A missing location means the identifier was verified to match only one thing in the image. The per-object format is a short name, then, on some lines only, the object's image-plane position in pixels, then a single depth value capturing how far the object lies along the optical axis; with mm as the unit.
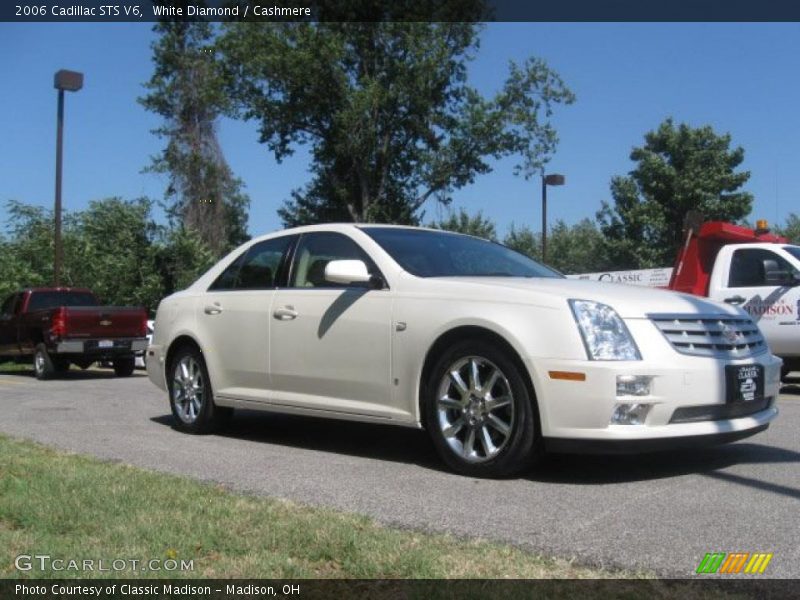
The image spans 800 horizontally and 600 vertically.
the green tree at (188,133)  42656
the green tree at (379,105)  34562
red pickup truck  16797
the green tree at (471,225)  50844
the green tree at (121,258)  28250
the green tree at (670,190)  34594
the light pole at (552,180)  29312
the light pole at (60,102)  23188
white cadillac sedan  5141
